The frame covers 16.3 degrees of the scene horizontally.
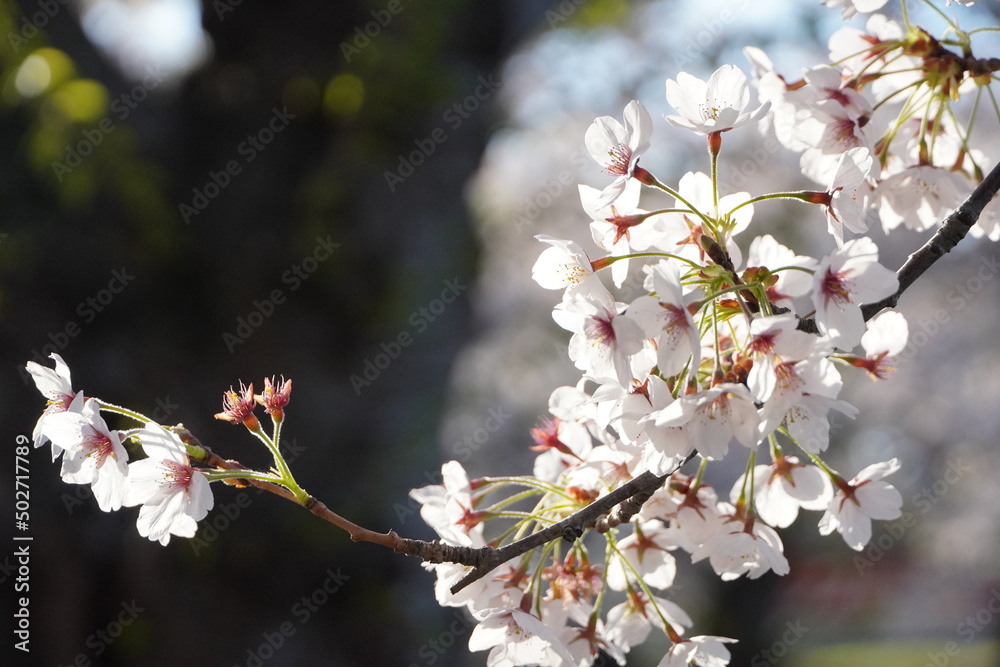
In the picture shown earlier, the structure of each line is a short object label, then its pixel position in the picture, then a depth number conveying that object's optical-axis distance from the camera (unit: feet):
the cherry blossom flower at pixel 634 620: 4.06
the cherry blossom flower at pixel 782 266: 3.84
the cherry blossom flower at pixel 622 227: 3.86
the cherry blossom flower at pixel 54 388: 3.83
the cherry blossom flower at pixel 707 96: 3.86
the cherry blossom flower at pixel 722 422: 3.72
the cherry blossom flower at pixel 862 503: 3.98
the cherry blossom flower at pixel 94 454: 3.78
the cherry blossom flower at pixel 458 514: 4.02
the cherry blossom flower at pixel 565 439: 4.06
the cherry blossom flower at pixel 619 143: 3.82
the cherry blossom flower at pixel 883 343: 3.98
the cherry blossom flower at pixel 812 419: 3.73
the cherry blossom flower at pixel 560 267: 3.79
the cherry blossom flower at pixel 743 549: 3.95
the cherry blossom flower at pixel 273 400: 3.79
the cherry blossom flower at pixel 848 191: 3.81
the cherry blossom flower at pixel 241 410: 3.76
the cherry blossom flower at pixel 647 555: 4.06
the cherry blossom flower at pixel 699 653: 3.93
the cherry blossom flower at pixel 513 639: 3.87
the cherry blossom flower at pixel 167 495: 3.77
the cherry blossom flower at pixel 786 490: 3.99
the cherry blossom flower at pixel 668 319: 3.69
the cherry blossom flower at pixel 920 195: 4.09
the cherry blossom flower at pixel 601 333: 3.73
